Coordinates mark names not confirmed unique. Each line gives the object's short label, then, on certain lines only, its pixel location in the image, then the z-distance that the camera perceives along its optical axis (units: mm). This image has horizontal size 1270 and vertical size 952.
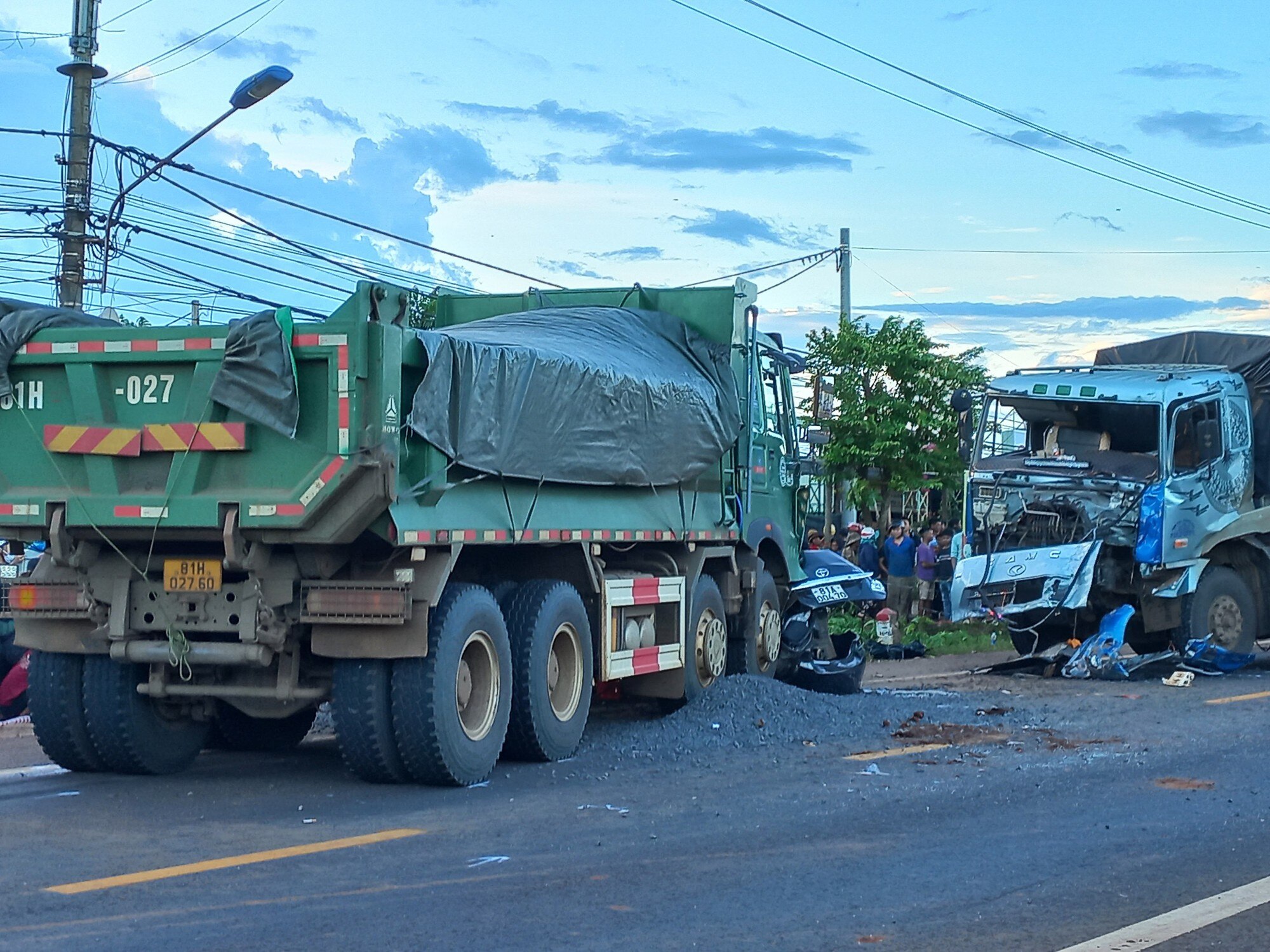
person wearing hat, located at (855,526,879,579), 21438
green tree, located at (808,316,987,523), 25719
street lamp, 16531
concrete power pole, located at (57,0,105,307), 18750
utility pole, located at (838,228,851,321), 35594
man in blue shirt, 20766
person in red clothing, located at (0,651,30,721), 11984
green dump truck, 8180
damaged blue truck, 15227
